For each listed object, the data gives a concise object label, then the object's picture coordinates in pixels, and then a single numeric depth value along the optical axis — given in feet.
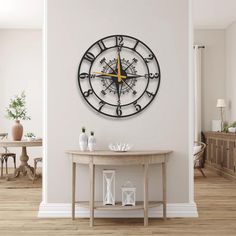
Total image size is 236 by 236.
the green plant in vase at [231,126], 27.76
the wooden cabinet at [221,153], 26.30
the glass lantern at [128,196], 15.57
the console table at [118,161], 14.92
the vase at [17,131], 25.96
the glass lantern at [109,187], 15.66
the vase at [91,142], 15.79
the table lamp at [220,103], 31.27
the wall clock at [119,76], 16.66
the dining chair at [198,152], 27.02
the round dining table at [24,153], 24.97
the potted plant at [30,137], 26.37
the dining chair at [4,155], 27.86
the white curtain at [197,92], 32.71
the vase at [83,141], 15.87
